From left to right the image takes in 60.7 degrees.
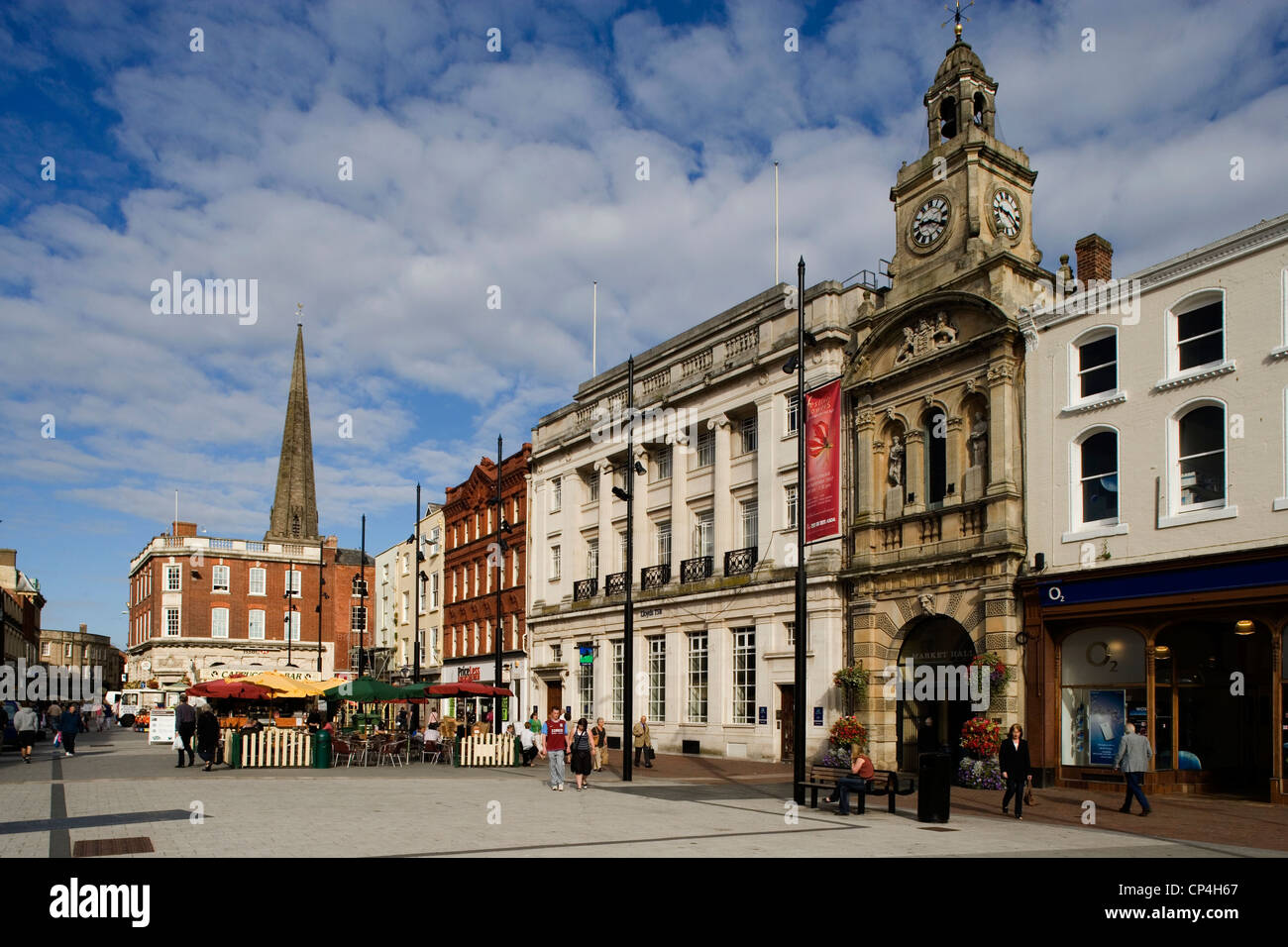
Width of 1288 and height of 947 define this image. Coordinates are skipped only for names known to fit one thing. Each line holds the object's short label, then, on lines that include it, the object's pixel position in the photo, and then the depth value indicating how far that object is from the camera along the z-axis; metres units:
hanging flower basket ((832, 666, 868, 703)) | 29.61
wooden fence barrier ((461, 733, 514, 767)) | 30.64
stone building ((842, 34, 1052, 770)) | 26.39
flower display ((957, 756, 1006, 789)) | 24.27
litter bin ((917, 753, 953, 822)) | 17.95
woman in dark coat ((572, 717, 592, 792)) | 23.25
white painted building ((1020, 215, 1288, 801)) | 21.33
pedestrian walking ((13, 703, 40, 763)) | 34.41
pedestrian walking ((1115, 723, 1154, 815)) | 19.89
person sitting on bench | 18.76
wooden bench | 19.23
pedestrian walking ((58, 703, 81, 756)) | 35.00
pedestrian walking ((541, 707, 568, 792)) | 23.00
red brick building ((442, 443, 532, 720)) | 50.59
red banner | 26.53
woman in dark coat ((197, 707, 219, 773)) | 27.17
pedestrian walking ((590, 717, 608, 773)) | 29.33
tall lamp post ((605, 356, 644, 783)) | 25.65
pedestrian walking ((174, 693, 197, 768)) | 29.16
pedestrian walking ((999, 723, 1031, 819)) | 19.42
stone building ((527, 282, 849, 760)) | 33.62
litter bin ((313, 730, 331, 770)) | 28.81
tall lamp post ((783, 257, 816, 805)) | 19.56
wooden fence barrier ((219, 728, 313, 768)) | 29.16
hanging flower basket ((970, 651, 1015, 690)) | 24.99
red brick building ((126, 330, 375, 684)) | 82.69
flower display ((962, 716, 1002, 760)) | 24.38
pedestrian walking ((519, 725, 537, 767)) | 31.50
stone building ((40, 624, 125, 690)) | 131.75
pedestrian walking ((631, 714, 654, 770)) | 31.77
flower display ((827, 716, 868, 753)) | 28.42
